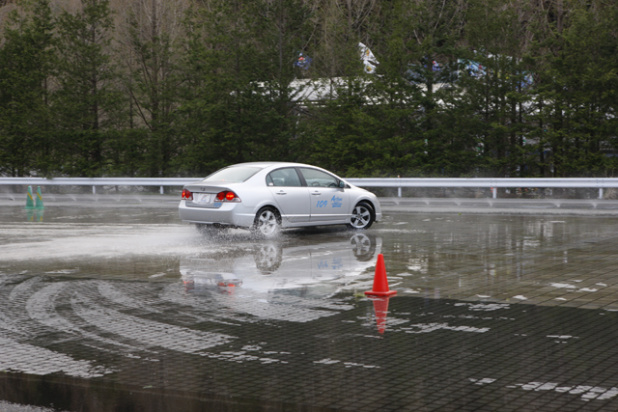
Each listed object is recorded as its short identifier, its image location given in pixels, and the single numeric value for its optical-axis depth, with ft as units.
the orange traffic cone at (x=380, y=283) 30.40
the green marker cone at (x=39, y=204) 84.60
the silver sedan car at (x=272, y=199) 51.85
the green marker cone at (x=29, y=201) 84.43
